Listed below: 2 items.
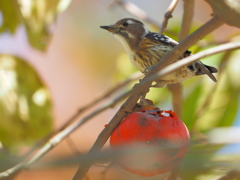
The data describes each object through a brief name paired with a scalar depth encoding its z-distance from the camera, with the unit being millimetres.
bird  5377
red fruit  3248
